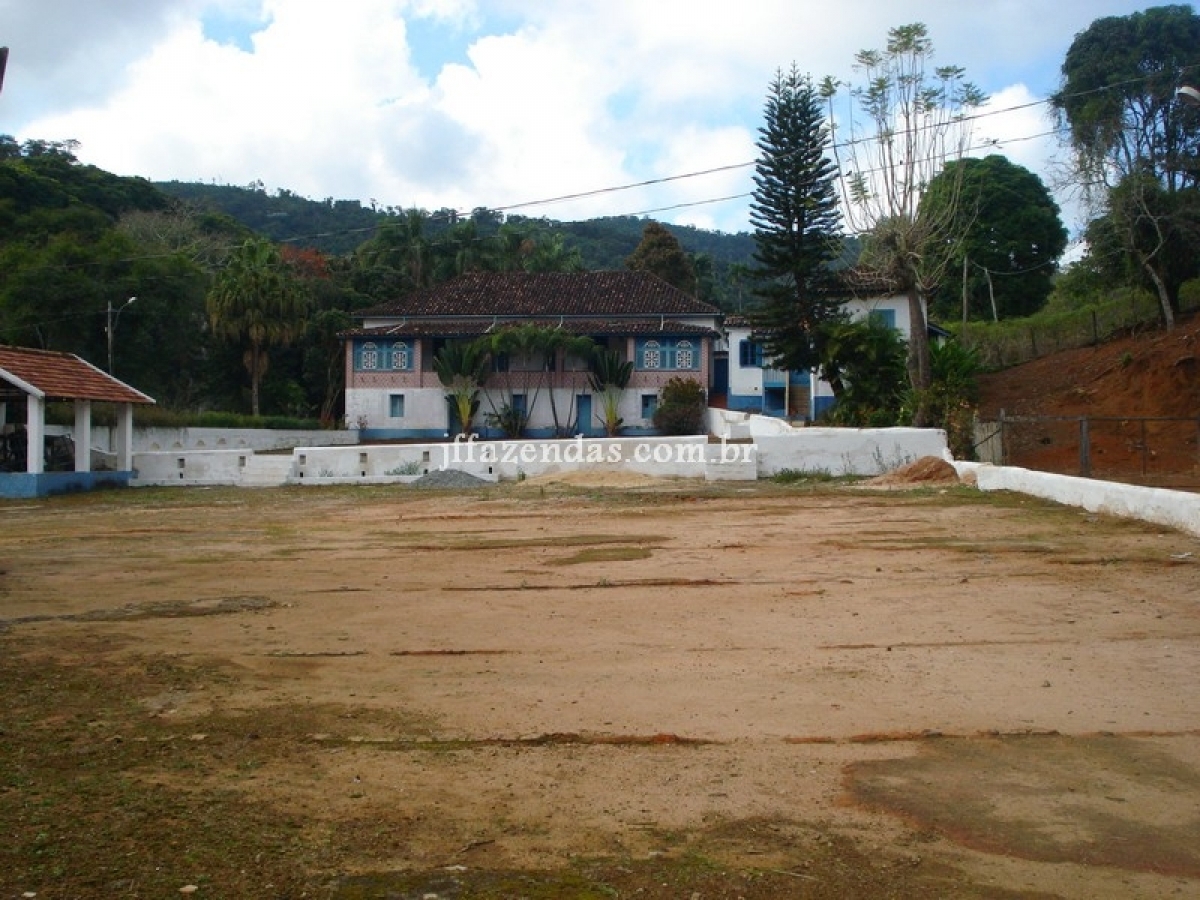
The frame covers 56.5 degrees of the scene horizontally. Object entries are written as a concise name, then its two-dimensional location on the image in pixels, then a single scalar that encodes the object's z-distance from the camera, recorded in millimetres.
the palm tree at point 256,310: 44844
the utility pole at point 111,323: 38459
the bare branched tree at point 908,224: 27984
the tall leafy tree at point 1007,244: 50312
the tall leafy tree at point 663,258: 60219
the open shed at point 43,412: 25719
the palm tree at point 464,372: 43219
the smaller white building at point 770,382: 42188
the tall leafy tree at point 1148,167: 35031
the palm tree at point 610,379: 43406
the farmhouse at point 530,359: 44438
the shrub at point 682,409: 41406
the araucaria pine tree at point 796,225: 34875
